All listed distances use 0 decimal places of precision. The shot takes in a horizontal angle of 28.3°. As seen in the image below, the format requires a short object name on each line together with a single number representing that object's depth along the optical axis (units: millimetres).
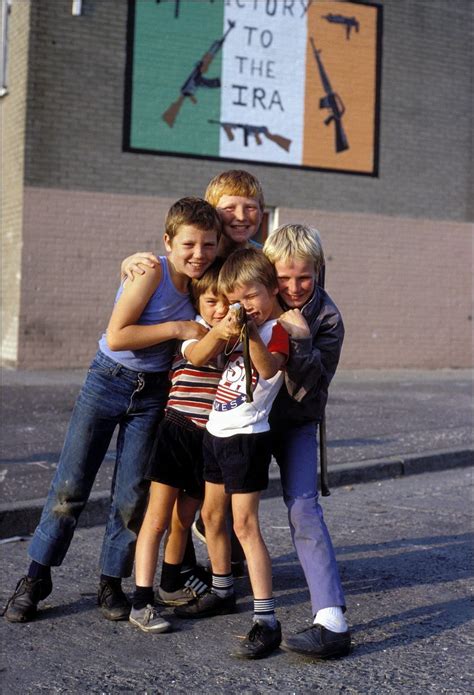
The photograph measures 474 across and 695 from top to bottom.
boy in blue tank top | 4066
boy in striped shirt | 4062
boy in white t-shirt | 3697
